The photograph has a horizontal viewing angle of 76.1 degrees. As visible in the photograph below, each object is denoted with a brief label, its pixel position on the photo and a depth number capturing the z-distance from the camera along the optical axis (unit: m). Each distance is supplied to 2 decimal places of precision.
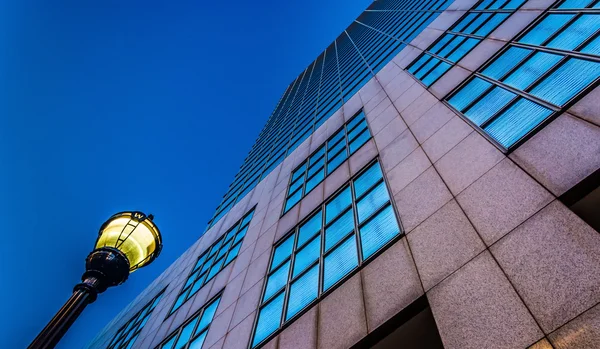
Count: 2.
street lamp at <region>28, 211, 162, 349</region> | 5.55
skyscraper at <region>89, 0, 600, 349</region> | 5.18
